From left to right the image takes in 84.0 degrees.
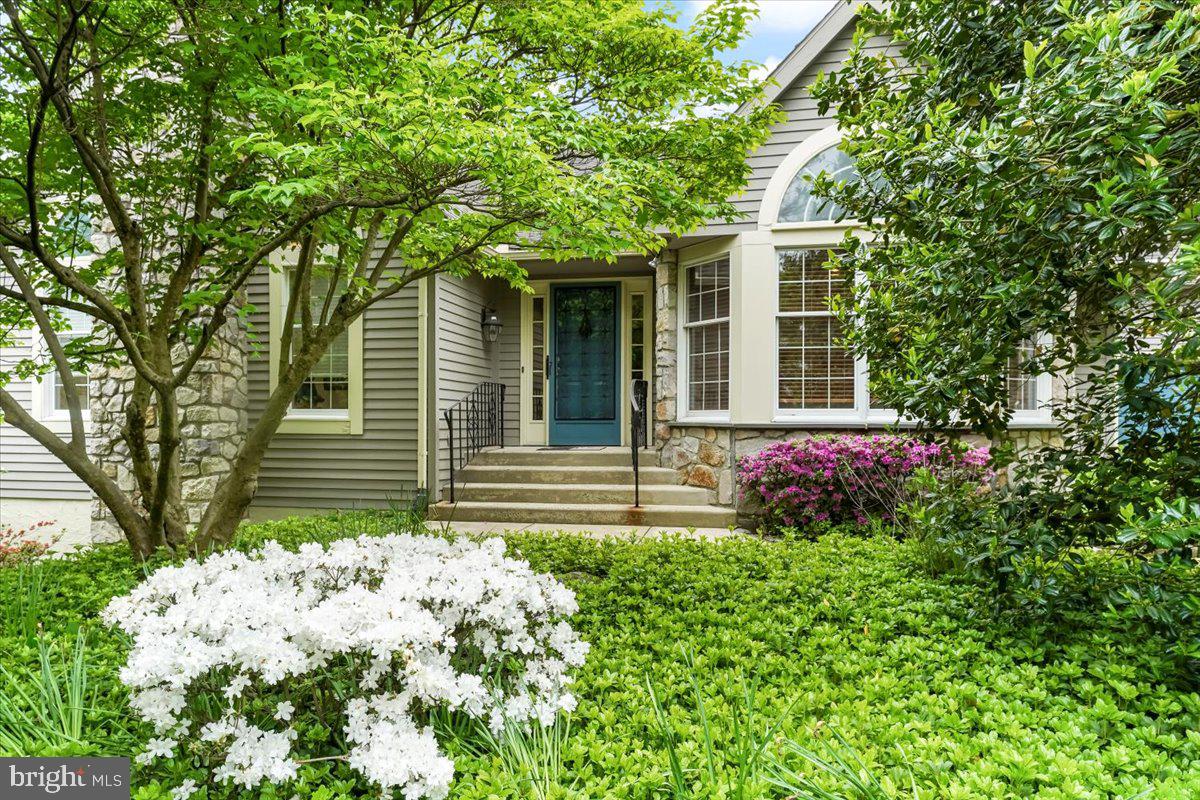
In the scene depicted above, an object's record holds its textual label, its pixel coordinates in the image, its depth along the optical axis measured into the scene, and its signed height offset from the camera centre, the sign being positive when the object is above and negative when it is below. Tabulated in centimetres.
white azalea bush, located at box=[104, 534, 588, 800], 168 -69
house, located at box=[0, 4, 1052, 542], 634 +25
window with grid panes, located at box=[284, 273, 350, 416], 704 +30
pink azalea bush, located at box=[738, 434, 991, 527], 561 -60
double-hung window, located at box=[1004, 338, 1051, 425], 620 +11
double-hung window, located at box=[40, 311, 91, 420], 836 +30
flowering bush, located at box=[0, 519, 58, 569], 468 -112
